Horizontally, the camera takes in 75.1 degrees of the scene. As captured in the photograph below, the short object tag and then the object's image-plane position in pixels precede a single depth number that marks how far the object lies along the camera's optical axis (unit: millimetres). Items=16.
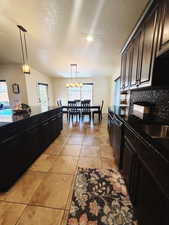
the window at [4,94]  5164
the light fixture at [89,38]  2737
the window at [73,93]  7444
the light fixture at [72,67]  5071
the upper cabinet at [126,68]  2179
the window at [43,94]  6327
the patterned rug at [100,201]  1175
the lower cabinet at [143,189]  709
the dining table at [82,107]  5297
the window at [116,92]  5356
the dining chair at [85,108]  5288
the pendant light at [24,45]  2671
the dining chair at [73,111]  5328
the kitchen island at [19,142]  1402
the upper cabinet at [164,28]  1036
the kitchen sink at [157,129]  1271
